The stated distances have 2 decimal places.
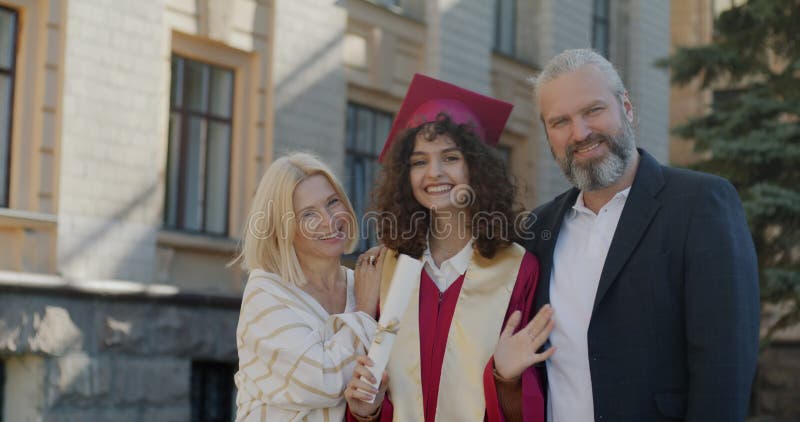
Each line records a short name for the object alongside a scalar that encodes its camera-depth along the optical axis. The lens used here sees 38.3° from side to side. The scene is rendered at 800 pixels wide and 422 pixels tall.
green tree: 12.30
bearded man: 3.92
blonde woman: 4.37
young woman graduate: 4.34
